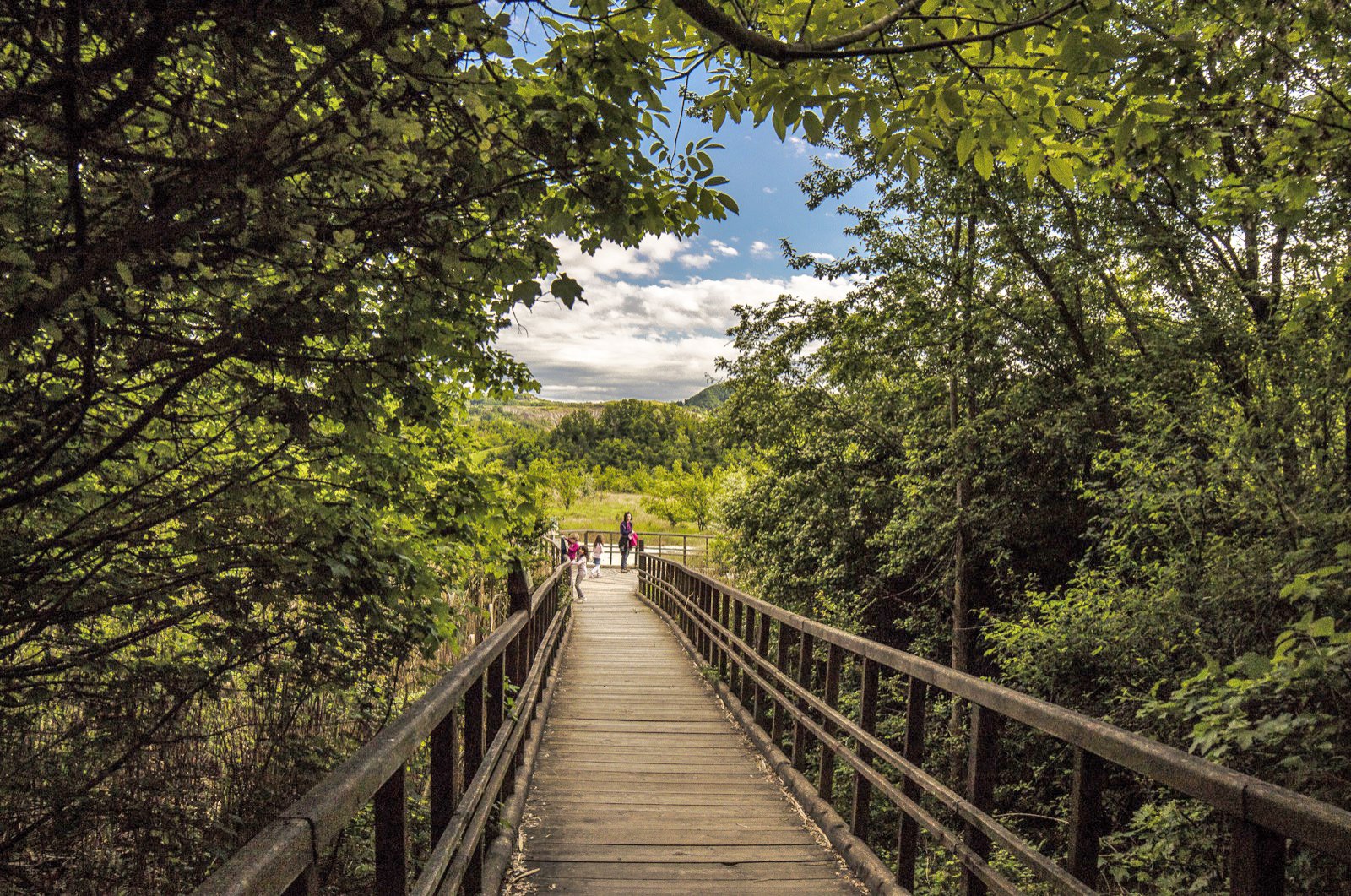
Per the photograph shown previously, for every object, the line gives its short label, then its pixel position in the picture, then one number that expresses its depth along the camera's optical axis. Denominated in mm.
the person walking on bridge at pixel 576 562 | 18636
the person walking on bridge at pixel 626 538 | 24750
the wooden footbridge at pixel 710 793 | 1559
